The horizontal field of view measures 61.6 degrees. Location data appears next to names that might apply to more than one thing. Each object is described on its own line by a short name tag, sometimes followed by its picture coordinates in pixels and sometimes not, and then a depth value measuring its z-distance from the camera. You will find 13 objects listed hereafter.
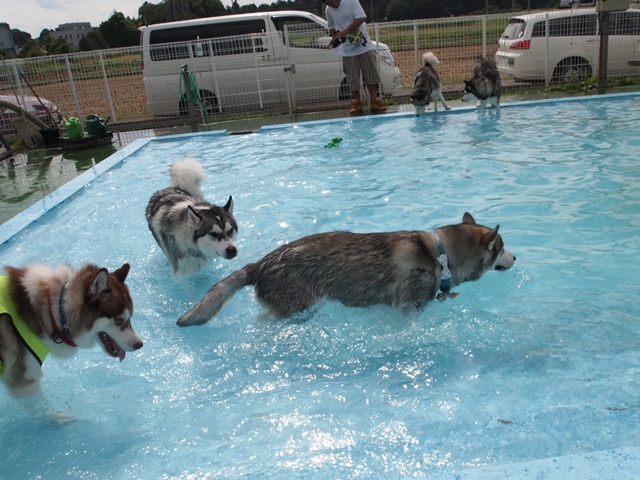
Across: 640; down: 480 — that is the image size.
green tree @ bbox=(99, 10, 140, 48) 59.28
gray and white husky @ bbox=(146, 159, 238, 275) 4.68
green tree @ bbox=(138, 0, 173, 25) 72.21
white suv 13.32
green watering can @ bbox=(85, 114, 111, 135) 12.07
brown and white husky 3.05
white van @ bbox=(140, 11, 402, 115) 13.83
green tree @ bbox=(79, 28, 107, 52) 71.25
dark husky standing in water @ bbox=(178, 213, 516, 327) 3.90
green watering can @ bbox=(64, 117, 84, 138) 11.94
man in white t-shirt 11.64
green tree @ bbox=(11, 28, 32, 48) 111.44
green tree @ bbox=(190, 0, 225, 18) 65.00
